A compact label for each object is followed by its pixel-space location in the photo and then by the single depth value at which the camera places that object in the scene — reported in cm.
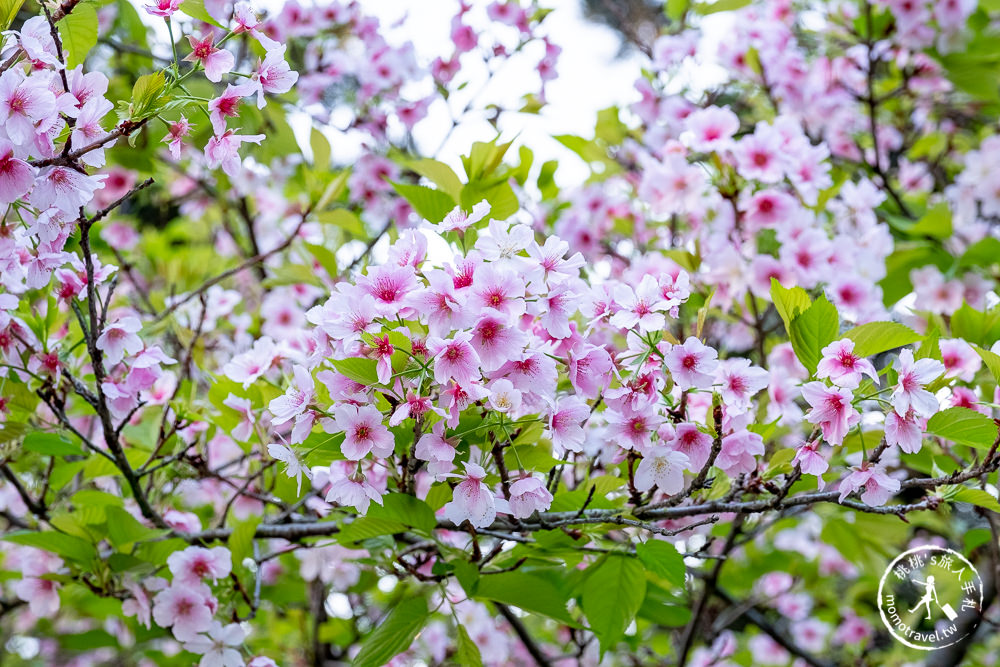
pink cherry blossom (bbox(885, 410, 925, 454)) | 113
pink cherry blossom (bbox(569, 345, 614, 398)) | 116
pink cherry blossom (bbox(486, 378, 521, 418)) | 111
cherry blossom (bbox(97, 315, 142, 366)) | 122
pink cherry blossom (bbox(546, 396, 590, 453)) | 114
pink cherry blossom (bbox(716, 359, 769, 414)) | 118
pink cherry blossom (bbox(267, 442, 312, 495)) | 114
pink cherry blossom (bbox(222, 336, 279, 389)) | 127
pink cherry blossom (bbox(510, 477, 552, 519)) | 113
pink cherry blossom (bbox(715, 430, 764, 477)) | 117
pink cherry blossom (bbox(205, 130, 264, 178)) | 116
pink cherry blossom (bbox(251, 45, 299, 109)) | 116
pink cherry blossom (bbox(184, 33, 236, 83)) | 115
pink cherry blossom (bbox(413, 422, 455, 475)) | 111
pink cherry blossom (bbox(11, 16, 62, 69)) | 111
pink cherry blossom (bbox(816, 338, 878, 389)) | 114
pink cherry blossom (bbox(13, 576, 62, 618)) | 138
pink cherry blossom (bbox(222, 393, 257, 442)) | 126
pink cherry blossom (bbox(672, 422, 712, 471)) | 117
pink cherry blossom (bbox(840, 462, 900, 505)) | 114
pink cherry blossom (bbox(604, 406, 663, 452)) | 116
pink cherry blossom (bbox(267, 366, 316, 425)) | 114
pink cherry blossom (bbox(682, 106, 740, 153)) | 148
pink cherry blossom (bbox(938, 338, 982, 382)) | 126
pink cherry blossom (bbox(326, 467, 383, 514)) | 113
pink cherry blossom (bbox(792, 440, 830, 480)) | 115
